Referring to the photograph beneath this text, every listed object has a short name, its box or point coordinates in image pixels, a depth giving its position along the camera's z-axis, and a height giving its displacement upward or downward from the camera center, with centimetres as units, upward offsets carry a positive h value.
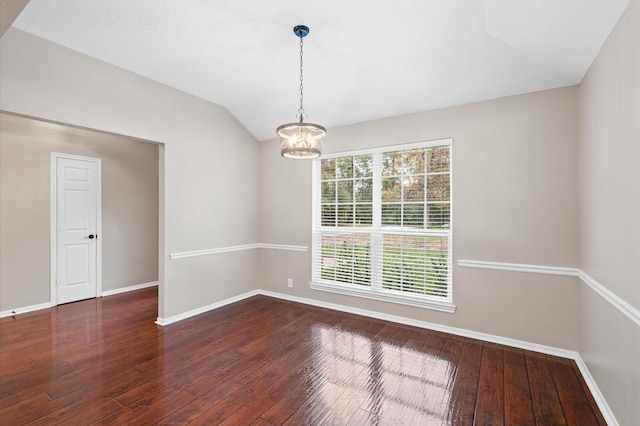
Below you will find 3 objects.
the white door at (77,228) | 447 -23
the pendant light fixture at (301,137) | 238 +62
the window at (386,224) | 357 -14
